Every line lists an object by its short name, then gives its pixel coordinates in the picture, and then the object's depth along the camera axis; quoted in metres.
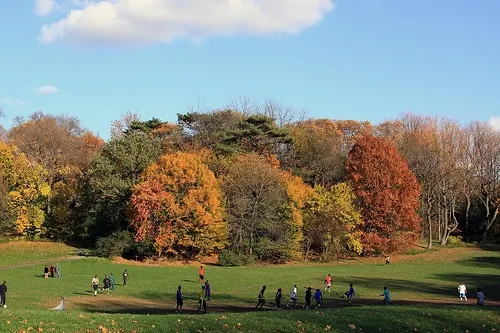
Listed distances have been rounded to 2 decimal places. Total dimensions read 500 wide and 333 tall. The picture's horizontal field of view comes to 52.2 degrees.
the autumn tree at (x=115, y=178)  60.31
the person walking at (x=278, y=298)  31.03
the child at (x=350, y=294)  32.56
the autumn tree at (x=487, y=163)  79.31
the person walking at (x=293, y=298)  32.00
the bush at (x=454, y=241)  74.45
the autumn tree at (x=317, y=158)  73.62
